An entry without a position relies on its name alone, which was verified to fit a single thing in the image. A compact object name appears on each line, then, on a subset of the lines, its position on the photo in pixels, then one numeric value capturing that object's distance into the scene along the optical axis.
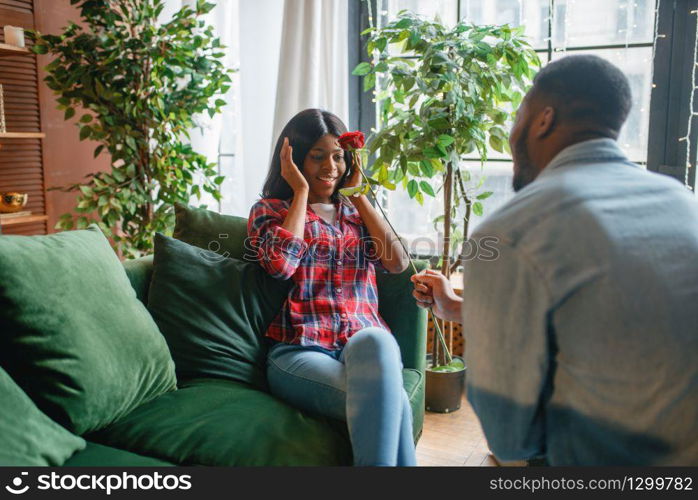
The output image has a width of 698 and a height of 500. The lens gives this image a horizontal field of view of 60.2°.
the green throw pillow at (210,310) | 1.66
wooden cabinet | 2.58
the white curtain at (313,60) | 2.72
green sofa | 1.27
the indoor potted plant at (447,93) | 2.01
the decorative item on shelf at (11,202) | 2.51
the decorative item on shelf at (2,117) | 2.47
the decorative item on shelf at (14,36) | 2.47
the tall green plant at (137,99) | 2.40
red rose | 1.55
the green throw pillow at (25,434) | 1.09
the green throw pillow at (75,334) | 1.25
